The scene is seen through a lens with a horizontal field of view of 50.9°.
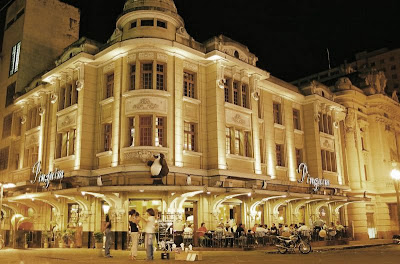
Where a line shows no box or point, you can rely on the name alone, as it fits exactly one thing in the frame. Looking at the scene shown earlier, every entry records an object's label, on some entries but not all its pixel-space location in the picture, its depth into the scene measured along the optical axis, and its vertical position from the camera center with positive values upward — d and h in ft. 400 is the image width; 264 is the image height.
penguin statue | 75.78 +10.06
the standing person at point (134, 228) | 55.93 -0.40
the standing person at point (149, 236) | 53.16 -1.40
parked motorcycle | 67.56 -3.36
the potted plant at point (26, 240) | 94.97 -3.04
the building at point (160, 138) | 83.41 +19.34
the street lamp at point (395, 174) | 80.23 +8.83
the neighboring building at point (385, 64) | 289.94 +108.02
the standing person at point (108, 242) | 60.23 -2.34
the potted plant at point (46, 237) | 91.15 -2.44
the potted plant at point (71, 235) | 87.36 -1.88
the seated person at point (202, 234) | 78.30 -1.84
